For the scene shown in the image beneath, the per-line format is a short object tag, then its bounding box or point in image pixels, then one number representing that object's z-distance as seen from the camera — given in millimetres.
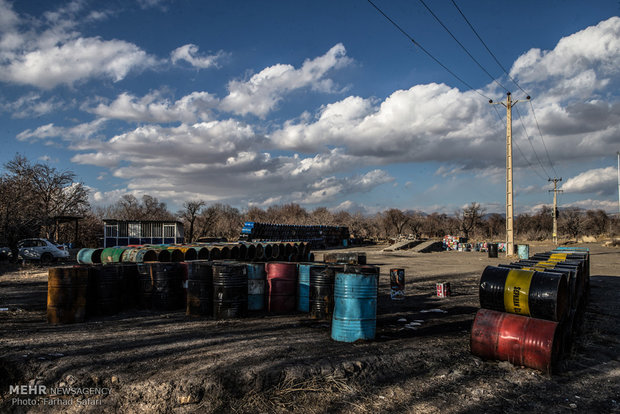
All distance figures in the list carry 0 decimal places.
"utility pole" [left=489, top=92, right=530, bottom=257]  25500
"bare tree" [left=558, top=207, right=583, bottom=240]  76062
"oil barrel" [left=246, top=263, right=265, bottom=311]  8238
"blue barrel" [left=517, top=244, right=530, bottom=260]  25400
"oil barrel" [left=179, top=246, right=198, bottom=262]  14300
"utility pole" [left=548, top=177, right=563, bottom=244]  45831
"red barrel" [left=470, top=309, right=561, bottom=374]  4938
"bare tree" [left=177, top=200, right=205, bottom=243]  50772
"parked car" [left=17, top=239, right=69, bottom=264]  21109
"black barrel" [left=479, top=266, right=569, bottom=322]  5195
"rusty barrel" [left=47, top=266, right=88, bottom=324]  7371
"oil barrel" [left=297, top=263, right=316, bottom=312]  8336
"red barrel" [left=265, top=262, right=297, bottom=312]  8305
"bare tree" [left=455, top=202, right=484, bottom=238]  71000
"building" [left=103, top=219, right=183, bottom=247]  31047
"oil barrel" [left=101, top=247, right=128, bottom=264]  12977
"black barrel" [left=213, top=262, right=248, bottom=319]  7555
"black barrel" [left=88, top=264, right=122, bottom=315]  8000
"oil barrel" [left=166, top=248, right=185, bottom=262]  13727
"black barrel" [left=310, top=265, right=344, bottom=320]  7613
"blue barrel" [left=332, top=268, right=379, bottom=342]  5984
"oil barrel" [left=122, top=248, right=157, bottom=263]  12602
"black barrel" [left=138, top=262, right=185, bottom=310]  8539
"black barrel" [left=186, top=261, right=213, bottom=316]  7910
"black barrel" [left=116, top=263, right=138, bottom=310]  8438
